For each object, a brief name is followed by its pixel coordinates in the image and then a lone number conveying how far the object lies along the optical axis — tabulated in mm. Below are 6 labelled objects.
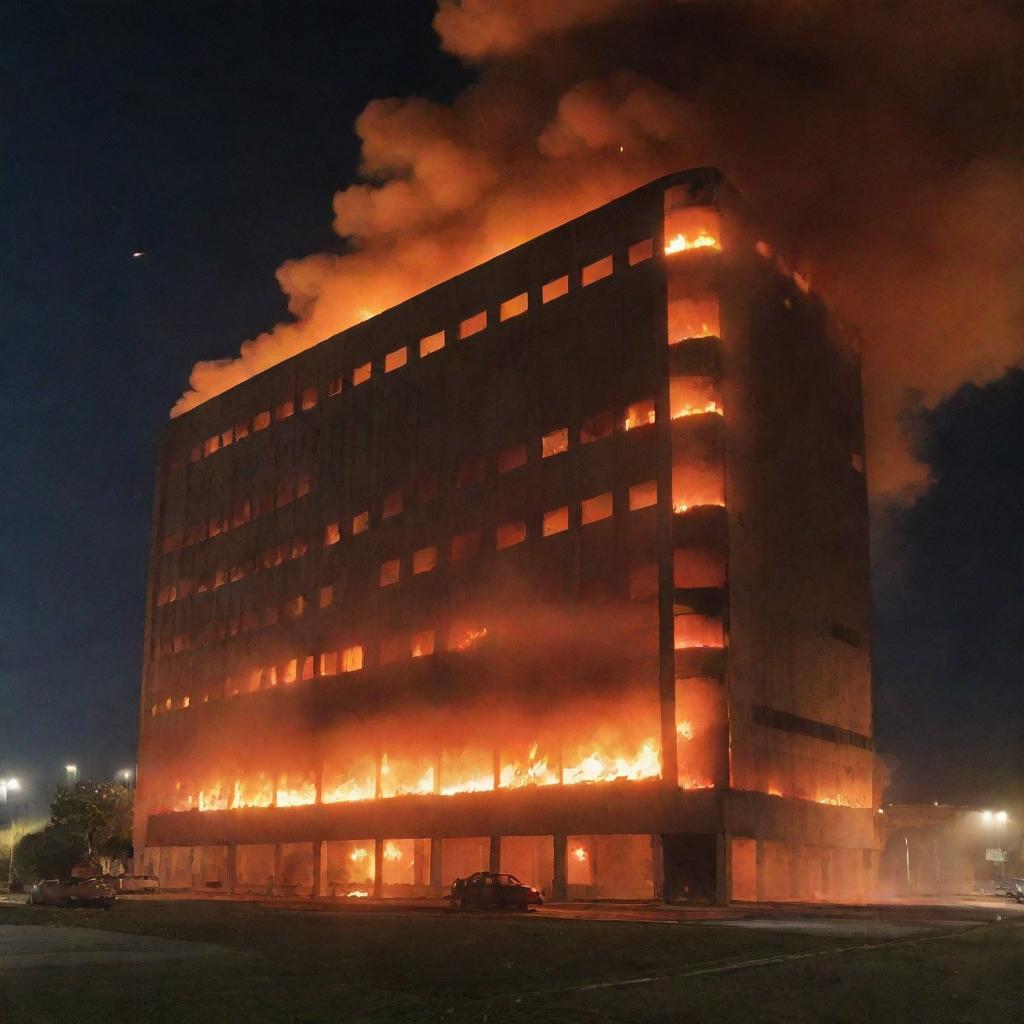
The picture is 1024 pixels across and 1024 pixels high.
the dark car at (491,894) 39094
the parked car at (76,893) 40344
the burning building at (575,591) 52406
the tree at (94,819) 85375
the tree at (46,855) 81188
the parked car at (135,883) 61250
